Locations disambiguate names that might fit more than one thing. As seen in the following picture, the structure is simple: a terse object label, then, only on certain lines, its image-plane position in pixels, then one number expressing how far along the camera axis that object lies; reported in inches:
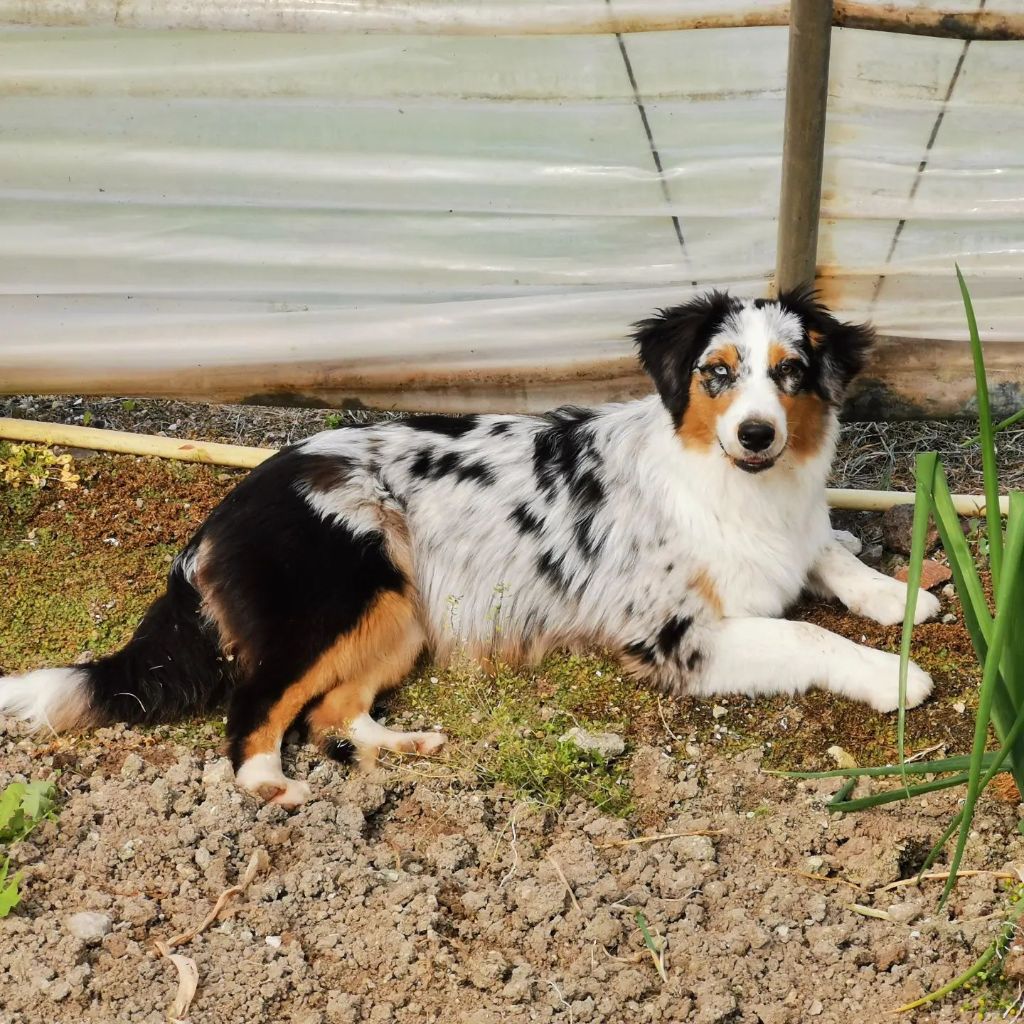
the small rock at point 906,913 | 117.6
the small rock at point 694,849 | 129.0
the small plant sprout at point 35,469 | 198.7
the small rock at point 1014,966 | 107.0
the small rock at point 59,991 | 113.3
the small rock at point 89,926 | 120.6
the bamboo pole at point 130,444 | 201.5
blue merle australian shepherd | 149.6
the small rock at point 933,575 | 171.5
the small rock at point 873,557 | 179.3
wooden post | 162.6
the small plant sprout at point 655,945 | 115.3
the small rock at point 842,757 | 144.2
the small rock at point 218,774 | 143.3
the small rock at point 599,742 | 146.4
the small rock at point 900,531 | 178.2
